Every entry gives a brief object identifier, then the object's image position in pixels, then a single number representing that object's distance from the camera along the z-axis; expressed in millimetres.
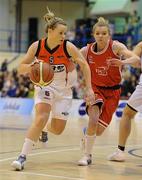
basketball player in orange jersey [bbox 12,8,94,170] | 9836
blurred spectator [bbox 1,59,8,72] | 36438
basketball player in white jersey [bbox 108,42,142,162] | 10795
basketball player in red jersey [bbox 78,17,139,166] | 10591
